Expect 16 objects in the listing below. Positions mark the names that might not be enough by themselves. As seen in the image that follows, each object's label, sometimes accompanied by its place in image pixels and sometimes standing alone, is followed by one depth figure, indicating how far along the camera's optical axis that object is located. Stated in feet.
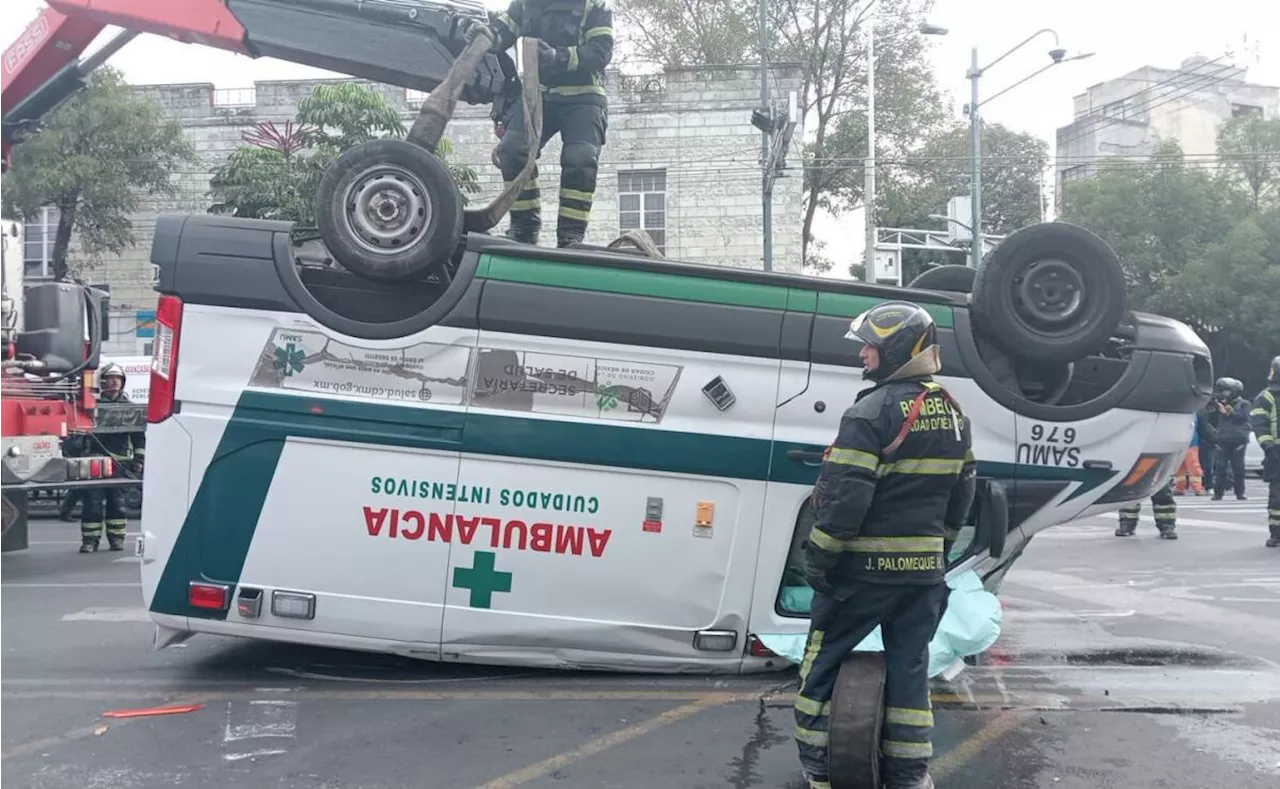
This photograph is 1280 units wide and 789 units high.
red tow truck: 33.53
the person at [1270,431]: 38.14
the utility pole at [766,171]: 71.00
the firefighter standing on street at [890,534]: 13.46
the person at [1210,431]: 57.52
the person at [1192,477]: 61.67
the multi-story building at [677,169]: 83.51
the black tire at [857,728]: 13.32
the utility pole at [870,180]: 89.25
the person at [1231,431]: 56.39
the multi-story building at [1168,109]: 164.55
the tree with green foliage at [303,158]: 63.82
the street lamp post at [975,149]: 79.15
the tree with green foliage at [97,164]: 73.61
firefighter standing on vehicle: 21.06
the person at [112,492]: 38.32
